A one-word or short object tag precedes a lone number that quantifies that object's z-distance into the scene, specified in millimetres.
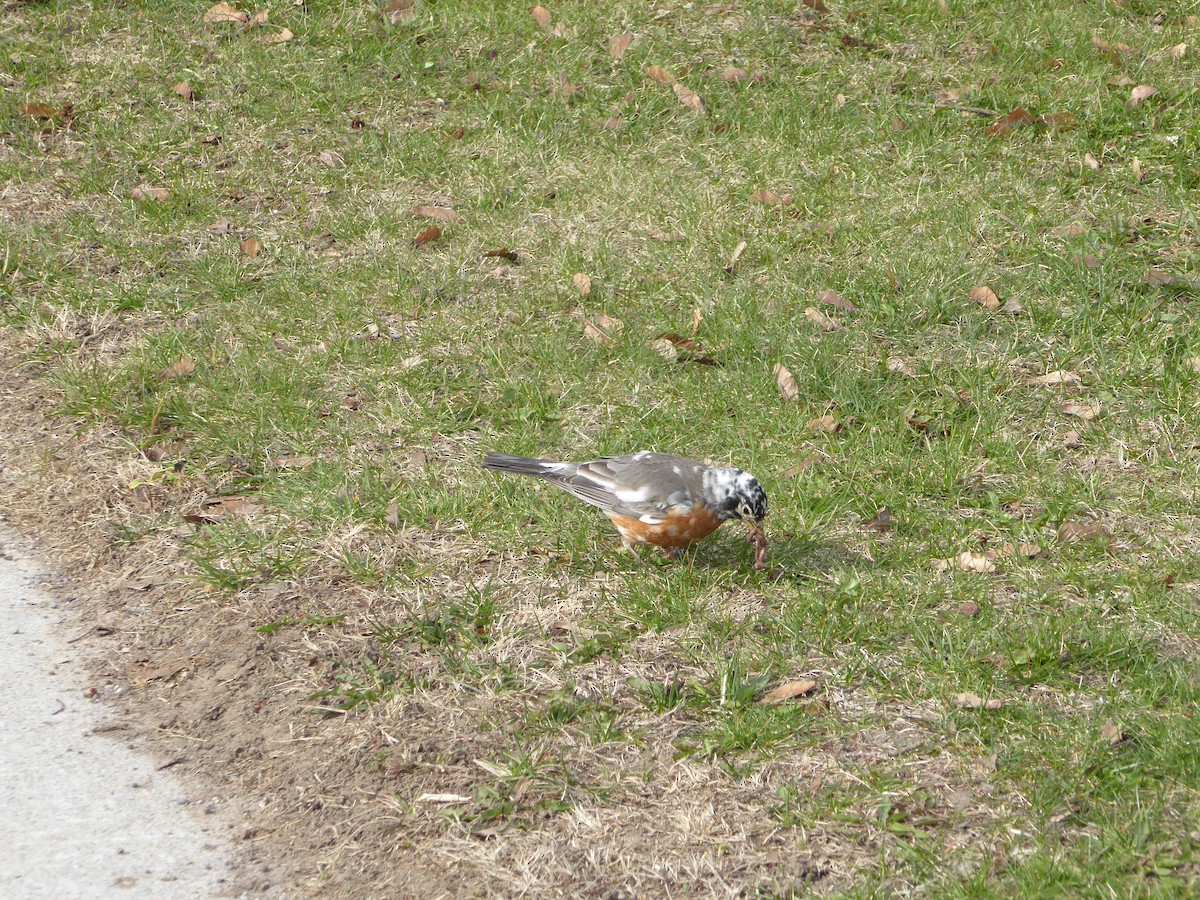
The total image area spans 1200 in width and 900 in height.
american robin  9617
